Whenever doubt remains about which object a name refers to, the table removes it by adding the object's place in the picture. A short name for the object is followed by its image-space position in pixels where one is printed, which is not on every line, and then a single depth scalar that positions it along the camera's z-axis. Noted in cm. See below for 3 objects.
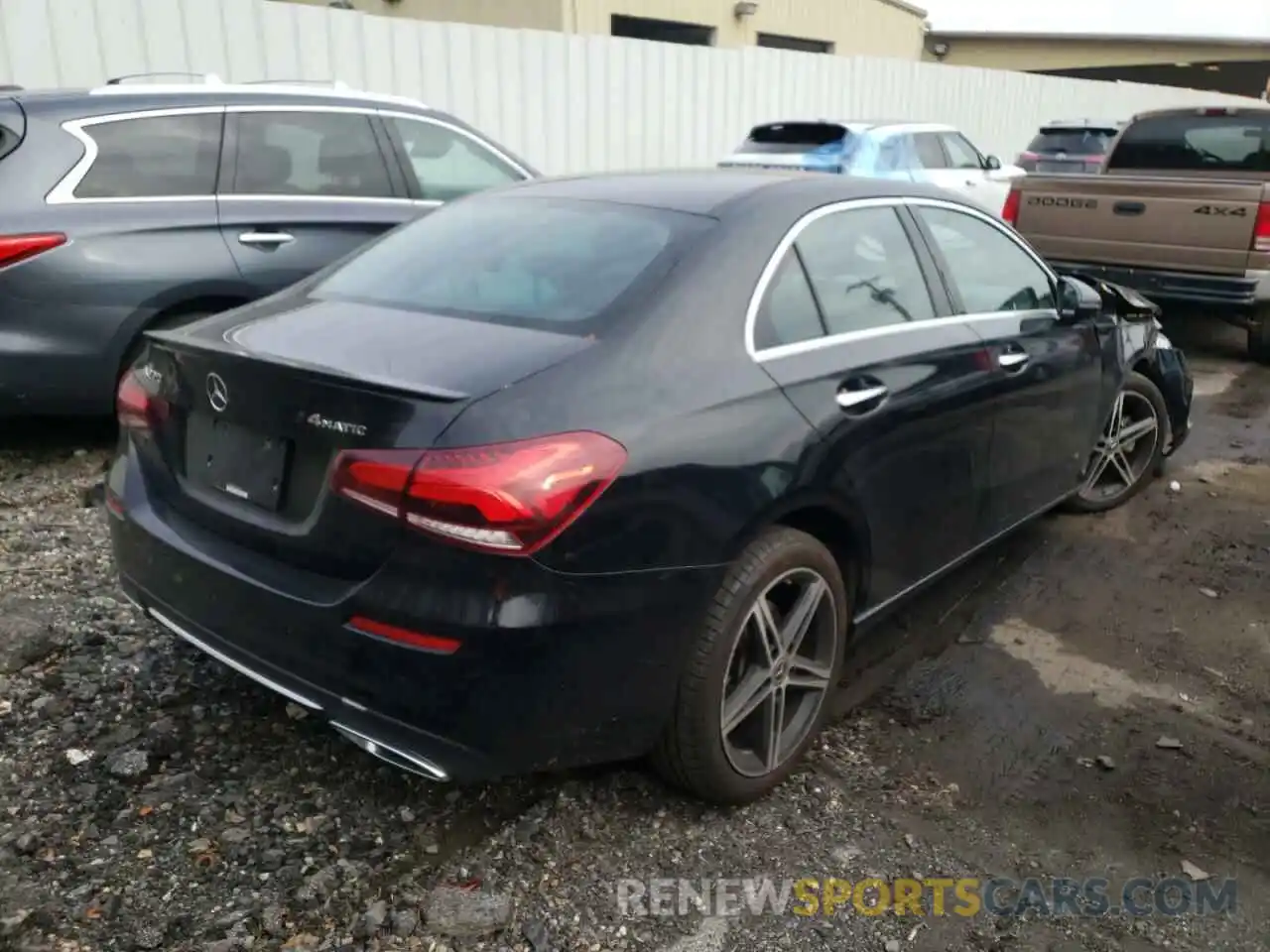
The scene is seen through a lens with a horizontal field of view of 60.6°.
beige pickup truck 738
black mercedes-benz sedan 230
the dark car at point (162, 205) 468
